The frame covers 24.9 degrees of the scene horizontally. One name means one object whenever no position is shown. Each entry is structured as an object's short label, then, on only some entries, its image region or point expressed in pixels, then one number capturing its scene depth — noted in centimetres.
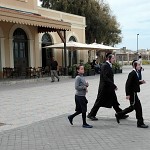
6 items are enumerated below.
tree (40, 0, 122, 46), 3925
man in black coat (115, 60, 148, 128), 756
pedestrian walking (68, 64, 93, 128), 755
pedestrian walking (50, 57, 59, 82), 2045
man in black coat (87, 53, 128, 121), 813
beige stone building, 2047
